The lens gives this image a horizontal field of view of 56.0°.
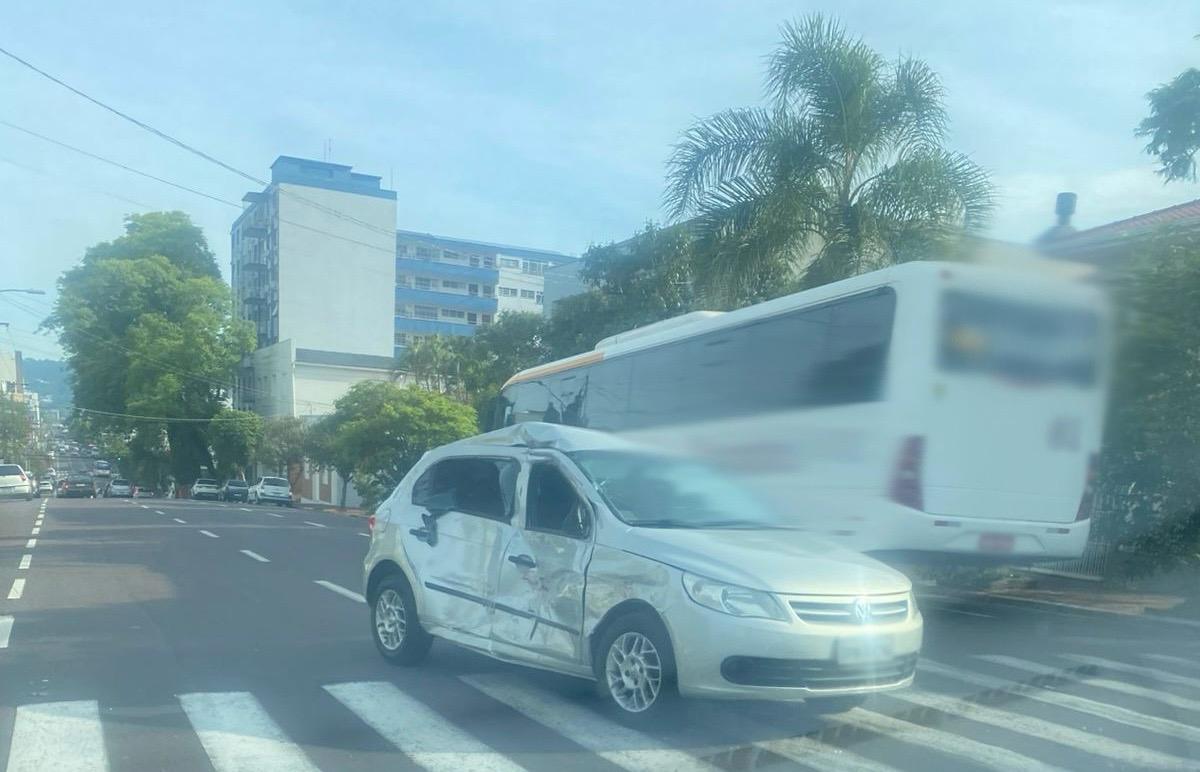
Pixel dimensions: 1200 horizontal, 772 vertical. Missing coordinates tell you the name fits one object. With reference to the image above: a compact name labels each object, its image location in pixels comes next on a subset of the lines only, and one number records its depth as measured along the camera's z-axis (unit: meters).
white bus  10.18
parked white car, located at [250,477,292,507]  50.44
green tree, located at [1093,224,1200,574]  11.54
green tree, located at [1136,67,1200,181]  15.88
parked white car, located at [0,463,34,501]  40.91
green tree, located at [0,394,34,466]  73.38
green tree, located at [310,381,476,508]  36.00
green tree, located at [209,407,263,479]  61.34
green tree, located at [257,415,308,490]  54.47
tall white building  68.12
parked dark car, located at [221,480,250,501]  55.12
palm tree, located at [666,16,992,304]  17.12
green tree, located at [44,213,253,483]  60.25
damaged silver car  6.23
